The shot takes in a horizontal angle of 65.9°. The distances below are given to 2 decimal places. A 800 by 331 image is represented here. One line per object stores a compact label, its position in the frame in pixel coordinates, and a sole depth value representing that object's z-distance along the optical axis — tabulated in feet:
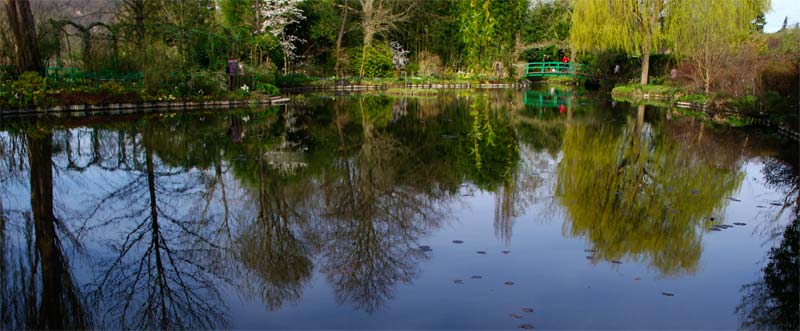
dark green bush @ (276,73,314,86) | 102.31
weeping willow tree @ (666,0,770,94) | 64.69
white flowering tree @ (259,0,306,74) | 107.96
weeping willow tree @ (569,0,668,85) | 83.25
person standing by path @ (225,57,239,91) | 70.95
